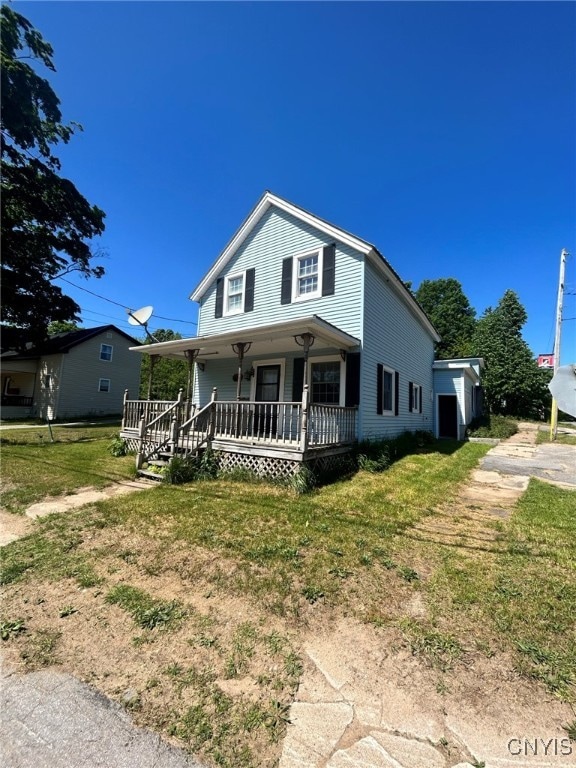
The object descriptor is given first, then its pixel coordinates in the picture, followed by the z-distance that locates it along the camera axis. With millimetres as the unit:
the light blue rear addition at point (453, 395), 17047
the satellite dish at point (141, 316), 12445
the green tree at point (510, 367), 27297
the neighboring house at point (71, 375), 22531
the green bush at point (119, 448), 10852
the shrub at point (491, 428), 16891
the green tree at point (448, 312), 39809
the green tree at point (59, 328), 42562
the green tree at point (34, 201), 14617
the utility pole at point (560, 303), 14898
